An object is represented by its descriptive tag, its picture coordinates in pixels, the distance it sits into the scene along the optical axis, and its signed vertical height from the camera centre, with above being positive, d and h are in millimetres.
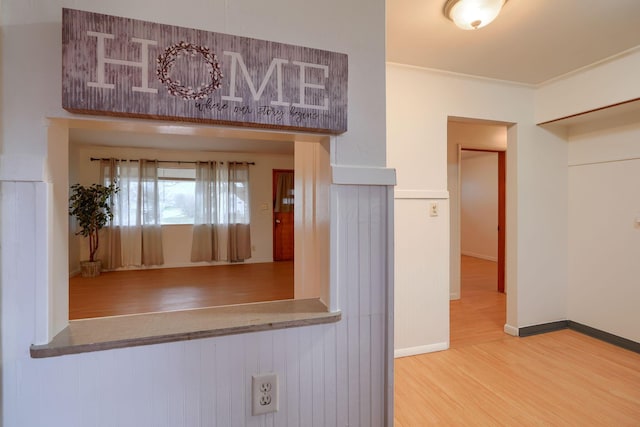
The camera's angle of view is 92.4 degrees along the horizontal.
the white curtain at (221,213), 5855 -7
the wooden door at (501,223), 4227 -159
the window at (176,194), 5676 +356
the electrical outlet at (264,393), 1064 -631
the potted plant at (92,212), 4695 +20
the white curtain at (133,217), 5332 -67
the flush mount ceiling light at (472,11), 1527 +1028
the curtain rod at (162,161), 5352 +966
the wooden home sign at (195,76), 854 +423
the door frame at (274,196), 6469 +351
